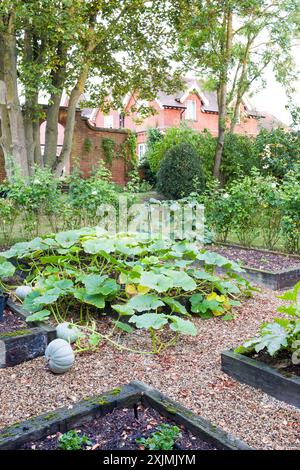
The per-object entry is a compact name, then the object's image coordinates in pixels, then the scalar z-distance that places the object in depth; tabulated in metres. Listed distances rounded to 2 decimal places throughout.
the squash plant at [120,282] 3.37
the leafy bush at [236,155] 15.66
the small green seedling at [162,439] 1.78
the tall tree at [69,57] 8.64
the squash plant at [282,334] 2.52
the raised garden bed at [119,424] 1.86
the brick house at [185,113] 28.61
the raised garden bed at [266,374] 2.46
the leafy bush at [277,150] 14.59
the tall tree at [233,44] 11.84
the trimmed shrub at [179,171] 13.87
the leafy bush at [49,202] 6.40
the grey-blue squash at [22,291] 4.06
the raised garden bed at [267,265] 5.39
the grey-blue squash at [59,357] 2.85
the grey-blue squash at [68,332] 3.21
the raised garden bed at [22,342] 3.03
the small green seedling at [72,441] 1.79
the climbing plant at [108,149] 19.16
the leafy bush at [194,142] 16.27
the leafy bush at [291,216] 6.40
